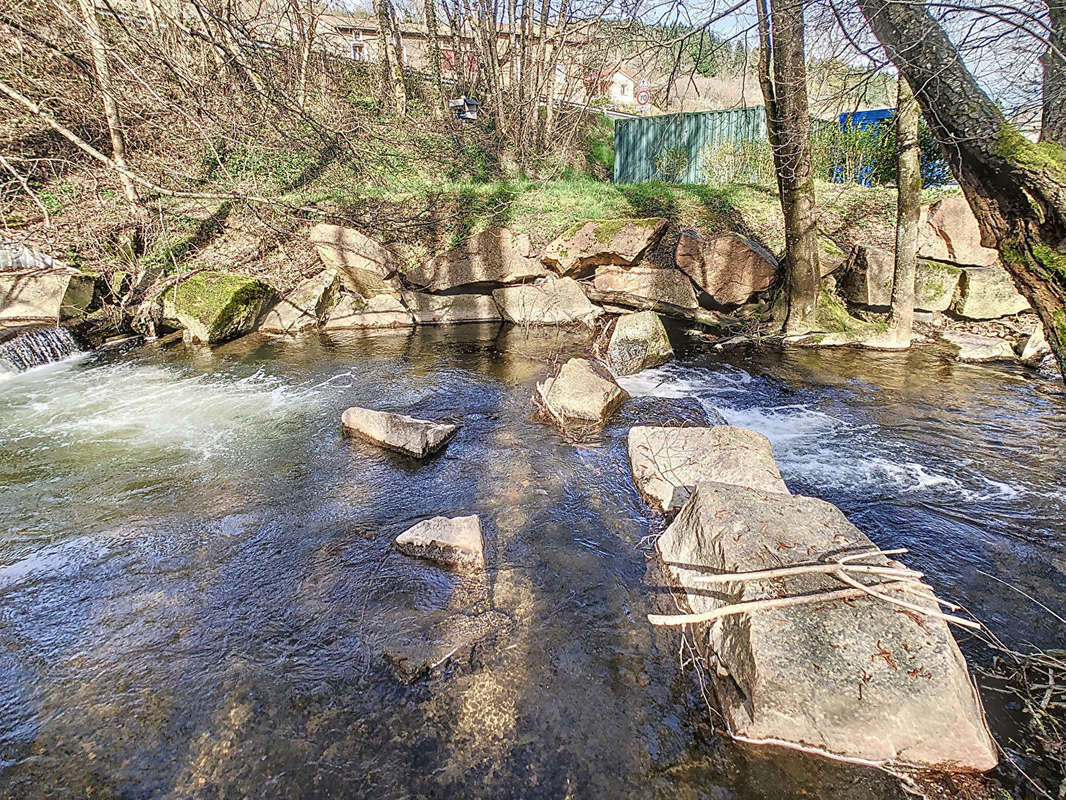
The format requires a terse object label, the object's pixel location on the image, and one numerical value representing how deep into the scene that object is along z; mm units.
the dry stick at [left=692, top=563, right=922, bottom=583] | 2604
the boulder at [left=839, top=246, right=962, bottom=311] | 9211
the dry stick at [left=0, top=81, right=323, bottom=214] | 3000
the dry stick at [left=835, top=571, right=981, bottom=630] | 2429
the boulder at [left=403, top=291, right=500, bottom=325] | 10555
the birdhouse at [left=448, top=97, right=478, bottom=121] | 14457
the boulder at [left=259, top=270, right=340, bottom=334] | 9914
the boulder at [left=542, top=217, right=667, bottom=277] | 10352
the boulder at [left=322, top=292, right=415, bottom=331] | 10266
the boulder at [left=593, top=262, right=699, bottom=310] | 10117
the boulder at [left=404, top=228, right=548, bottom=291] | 10461
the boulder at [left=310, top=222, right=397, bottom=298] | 10156
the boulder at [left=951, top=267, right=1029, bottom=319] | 8789
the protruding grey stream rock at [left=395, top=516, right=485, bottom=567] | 3641
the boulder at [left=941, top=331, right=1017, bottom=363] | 7836
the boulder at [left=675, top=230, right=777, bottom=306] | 9625
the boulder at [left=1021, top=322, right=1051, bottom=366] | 7449
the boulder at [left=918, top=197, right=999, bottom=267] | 9078
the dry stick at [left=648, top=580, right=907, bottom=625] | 2475
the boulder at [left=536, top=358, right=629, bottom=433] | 5891
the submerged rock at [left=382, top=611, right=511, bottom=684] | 2896
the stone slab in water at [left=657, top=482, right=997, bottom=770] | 2234
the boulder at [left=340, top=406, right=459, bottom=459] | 5242
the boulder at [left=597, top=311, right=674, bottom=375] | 7648
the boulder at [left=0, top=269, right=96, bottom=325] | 8539
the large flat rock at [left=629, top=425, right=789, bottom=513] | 4059
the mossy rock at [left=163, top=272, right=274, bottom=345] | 8992
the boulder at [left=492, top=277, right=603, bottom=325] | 10367
